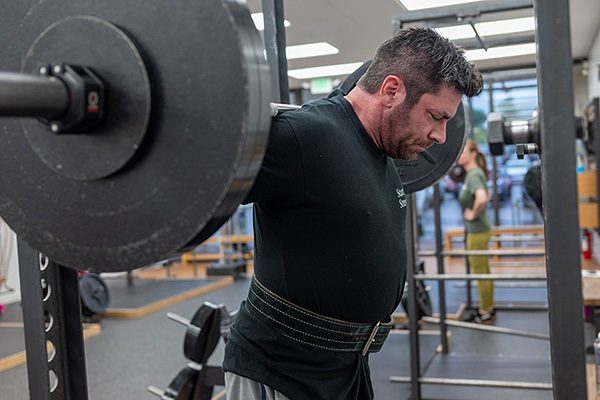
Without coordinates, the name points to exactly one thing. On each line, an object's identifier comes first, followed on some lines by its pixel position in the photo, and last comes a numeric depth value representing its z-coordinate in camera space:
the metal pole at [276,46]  1.44
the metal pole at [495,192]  8.25
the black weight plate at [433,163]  1.65
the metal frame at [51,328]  1.08
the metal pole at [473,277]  3.22
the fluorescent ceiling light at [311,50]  6.12
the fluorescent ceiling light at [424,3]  4.81
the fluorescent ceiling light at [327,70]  6.24
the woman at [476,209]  5.16
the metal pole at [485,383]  3.16
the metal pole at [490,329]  3.38
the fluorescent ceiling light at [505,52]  6.39
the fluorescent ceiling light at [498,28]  5.39
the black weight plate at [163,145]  0.69
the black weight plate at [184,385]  2.77
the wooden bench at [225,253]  8.46
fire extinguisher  6.19
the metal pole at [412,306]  3.21
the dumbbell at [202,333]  2.82
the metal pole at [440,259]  4.10
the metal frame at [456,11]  2.88
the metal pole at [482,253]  4.30
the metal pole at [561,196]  0.81
